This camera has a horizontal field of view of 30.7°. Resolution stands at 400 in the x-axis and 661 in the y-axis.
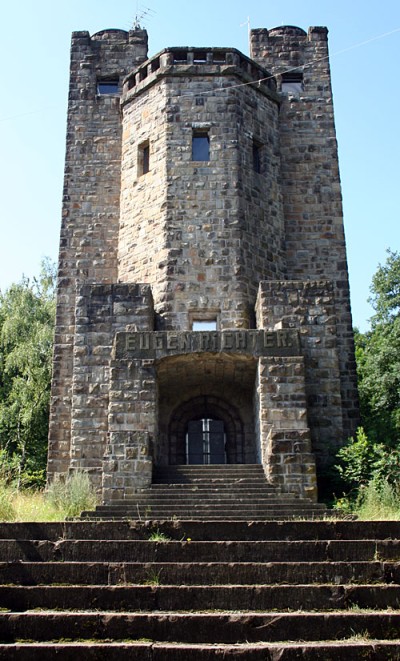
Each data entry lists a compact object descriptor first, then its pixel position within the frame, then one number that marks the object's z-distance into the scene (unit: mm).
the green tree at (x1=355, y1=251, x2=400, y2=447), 19984
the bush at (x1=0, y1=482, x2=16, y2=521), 9730
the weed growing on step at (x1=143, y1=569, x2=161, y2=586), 7145
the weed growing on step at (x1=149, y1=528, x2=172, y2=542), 8119
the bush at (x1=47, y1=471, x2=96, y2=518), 10852
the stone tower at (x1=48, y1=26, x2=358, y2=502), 12914
